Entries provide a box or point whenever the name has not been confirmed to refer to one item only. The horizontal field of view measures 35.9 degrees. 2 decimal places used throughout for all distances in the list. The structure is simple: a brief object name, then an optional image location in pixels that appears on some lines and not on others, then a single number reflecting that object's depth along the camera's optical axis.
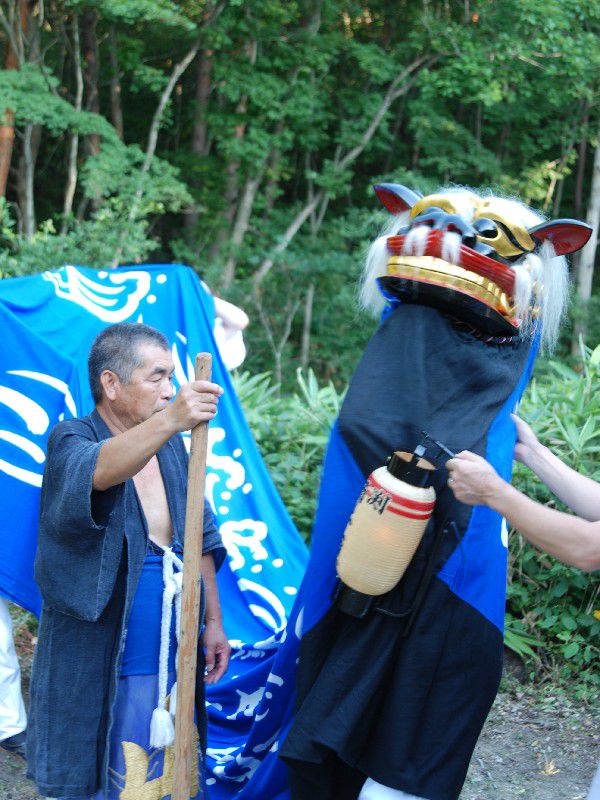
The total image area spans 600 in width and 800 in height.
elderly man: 2.26
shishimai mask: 2.30
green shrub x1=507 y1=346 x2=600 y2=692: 4.25
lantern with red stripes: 2.13
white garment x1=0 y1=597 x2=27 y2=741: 3.38
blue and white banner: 3.08
